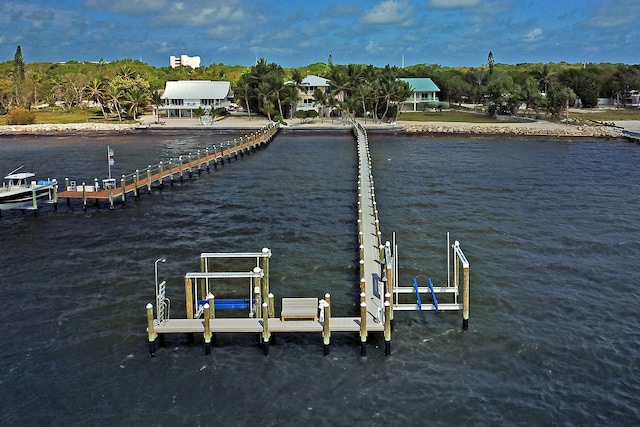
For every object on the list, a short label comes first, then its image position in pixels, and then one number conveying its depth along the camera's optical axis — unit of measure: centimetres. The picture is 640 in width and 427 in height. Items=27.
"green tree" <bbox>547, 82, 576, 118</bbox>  12024
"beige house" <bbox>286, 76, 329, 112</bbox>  13712
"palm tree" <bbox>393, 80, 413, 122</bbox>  11319
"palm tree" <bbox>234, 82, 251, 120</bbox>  12691
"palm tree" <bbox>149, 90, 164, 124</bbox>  12751
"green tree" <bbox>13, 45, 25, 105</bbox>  14000
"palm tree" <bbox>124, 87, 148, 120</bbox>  12456
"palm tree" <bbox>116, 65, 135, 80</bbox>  13862
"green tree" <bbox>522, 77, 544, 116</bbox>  12556
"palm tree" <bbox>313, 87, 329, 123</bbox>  11981
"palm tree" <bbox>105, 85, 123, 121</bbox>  12586
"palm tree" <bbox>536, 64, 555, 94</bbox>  14762
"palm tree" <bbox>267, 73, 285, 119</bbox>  12250
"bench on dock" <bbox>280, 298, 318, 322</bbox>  2462
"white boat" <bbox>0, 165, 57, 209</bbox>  4703
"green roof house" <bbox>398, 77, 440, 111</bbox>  14559
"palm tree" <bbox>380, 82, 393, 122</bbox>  11356
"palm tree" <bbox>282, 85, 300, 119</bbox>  12462
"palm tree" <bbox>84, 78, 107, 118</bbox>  12888
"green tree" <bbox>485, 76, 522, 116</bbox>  12519
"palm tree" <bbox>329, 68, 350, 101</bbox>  12112
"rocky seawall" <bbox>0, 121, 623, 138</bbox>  10469
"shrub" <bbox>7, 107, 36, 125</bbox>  12494
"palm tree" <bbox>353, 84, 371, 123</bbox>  11594
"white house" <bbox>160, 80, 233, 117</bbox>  13400
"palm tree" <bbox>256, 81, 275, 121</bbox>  12131
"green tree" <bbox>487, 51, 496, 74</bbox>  18145
